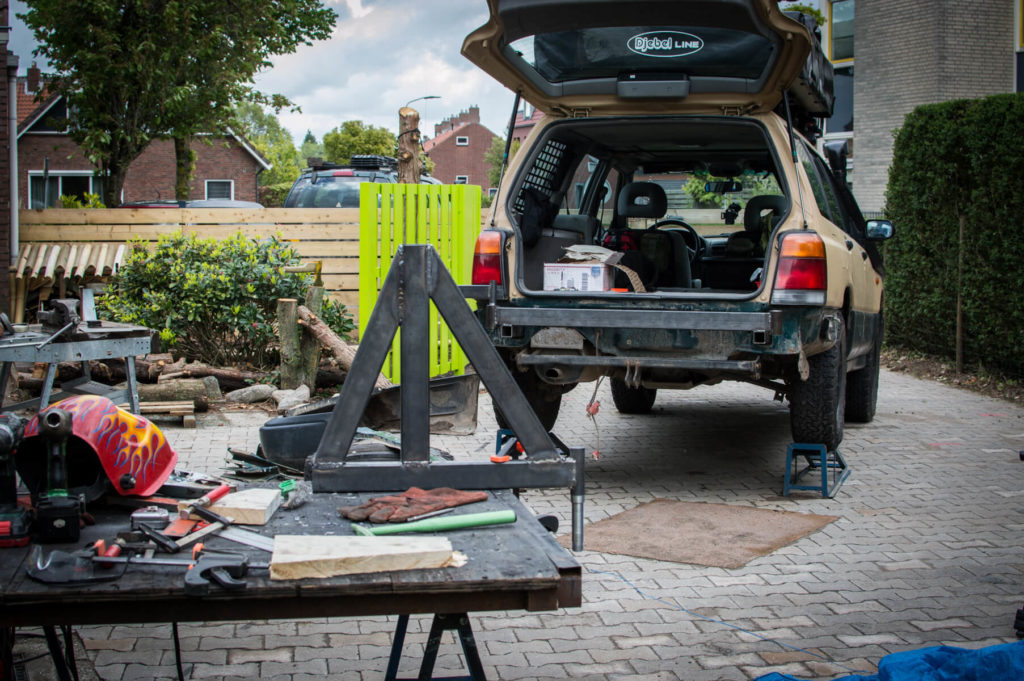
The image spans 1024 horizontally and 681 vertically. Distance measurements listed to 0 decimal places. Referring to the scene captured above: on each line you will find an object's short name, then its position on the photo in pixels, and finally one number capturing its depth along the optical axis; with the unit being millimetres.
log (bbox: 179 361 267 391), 9562
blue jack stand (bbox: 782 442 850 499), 6465
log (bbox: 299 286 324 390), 9688
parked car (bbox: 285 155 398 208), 15992
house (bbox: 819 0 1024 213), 23312
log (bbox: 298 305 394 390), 9453
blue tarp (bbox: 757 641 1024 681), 3213
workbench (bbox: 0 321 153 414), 6090
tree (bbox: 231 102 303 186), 70625
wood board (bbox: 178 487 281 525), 2924
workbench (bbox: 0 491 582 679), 2365
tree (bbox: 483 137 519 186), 71519
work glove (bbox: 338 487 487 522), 2885
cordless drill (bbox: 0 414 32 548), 2695
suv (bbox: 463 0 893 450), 5930
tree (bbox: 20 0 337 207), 18406
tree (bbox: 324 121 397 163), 46125
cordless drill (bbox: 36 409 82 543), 2713
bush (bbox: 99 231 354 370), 9922
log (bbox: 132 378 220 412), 8914
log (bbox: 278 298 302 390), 9438
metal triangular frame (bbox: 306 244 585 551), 3098
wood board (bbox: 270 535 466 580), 2428
